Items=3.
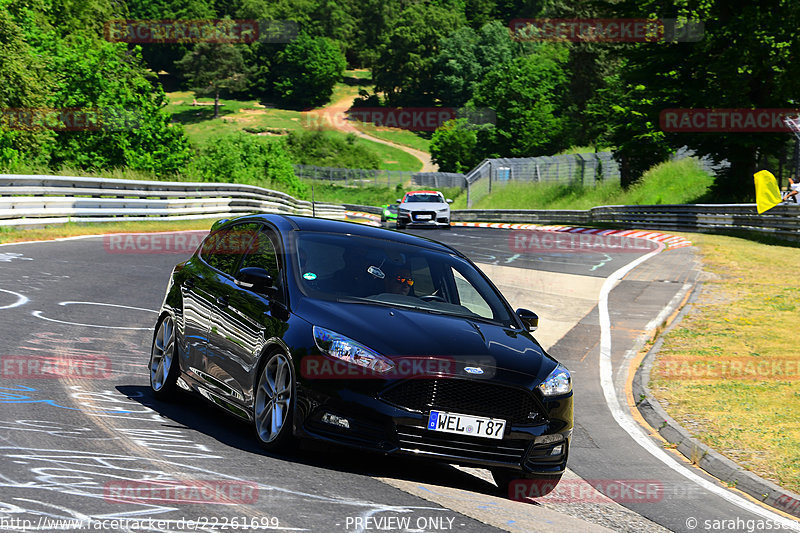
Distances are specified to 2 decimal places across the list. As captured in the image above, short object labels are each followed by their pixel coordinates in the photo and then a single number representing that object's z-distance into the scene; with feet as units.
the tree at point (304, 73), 547.90
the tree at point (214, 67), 518.78
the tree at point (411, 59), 536.83
